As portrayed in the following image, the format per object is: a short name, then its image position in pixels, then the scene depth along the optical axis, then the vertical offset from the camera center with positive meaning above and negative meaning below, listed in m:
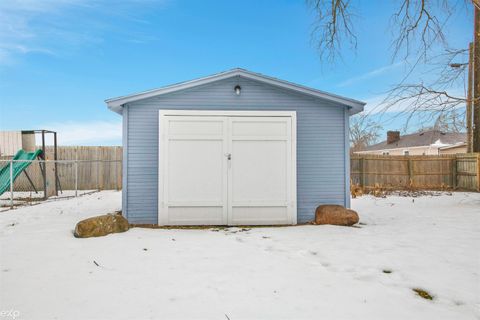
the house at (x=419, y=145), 24.45 +1.64
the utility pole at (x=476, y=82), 9.78 +2.76
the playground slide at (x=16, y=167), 10.09 -0.12
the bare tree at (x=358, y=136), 31.11 +2.88
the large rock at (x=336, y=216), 6.27 -1.06
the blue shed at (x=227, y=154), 6.30 +0.19
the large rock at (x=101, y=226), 5.12 -1.07
